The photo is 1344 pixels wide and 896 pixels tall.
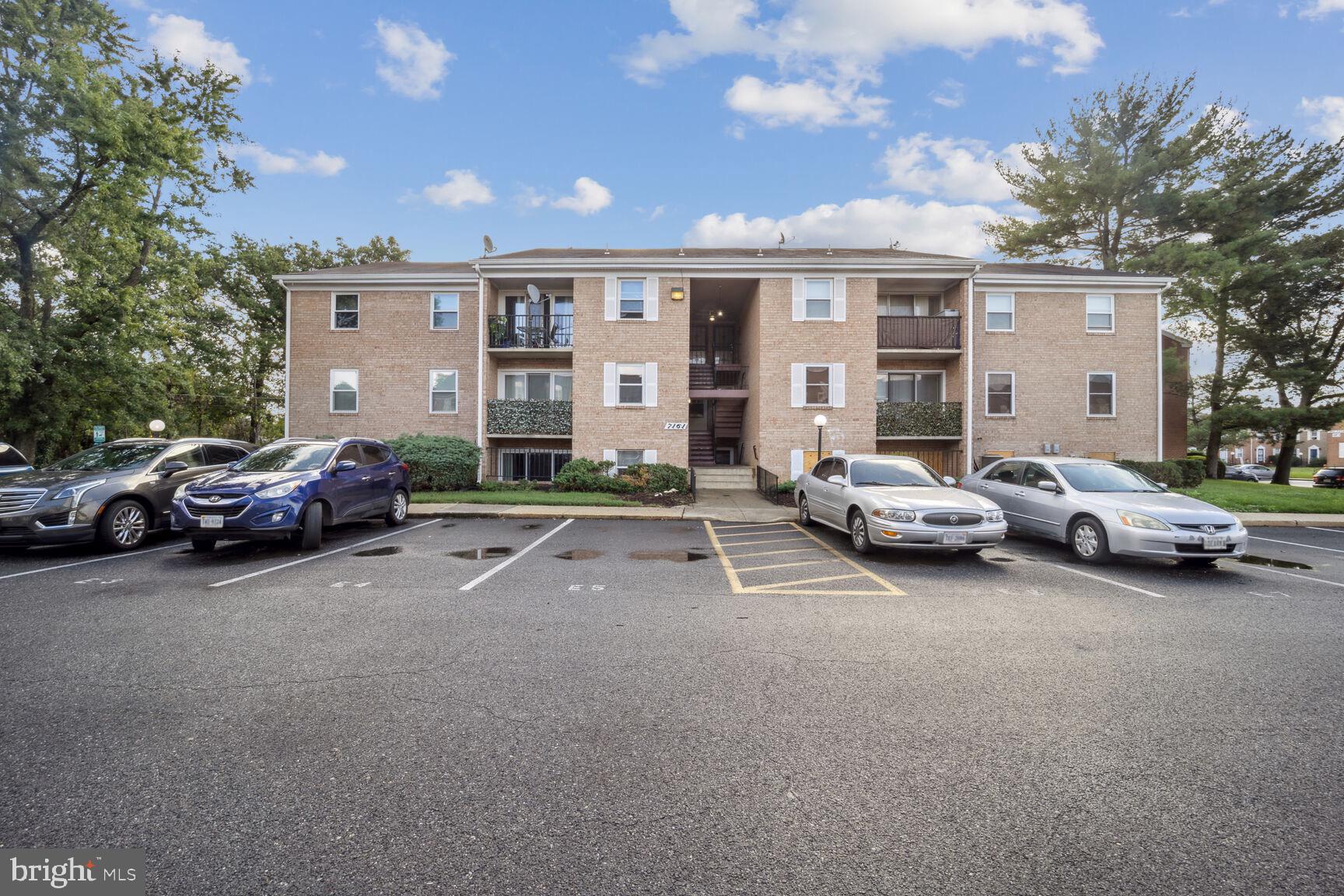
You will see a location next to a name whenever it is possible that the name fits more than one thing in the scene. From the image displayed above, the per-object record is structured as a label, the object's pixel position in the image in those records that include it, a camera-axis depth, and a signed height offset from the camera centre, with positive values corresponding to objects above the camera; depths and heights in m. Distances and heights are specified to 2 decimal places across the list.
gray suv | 7.50 -0.67
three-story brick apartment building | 17.78 +3.17
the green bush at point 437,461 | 16.02 -0.38
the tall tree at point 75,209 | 13.32 +6.22
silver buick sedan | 7.74 -0.87
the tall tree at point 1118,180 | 22.56 +11.36
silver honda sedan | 7.37 -0.92
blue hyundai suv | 7.60 -0.70
